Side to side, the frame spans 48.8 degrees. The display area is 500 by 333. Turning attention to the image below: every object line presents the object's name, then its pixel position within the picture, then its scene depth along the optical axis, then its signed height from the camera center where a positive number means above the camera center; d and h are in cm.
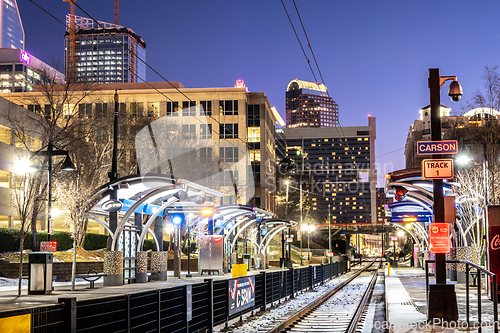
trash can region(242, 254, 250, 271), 4297 -303
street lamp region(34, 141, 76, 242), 2099 +225
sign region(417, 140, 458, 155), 1363 +181
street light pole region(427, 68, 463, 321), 1346 +1
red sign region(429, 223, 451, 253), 1339 -45
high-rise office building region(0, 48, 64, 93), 15150 +4358
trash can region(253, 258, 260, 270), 4393 -347
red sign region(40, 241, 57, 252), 1998 -91
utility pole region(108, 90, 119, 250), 2327 +112
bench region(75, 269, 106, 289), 2192 -224
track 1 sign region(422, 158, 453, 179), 1365 +127
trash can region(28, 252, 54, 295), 1956 -188
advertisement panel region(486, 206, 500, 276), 1765 -48
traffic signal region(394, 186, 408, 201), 1992 +107
